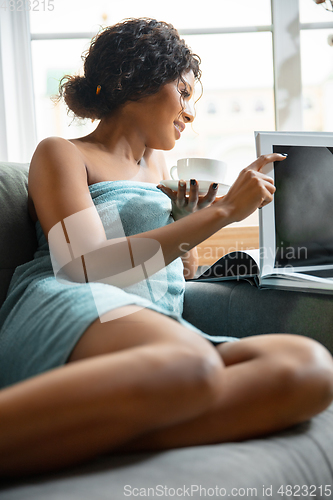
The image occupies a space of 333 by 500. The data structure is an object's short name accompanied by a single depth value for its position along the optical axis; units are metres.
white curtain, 1.90
